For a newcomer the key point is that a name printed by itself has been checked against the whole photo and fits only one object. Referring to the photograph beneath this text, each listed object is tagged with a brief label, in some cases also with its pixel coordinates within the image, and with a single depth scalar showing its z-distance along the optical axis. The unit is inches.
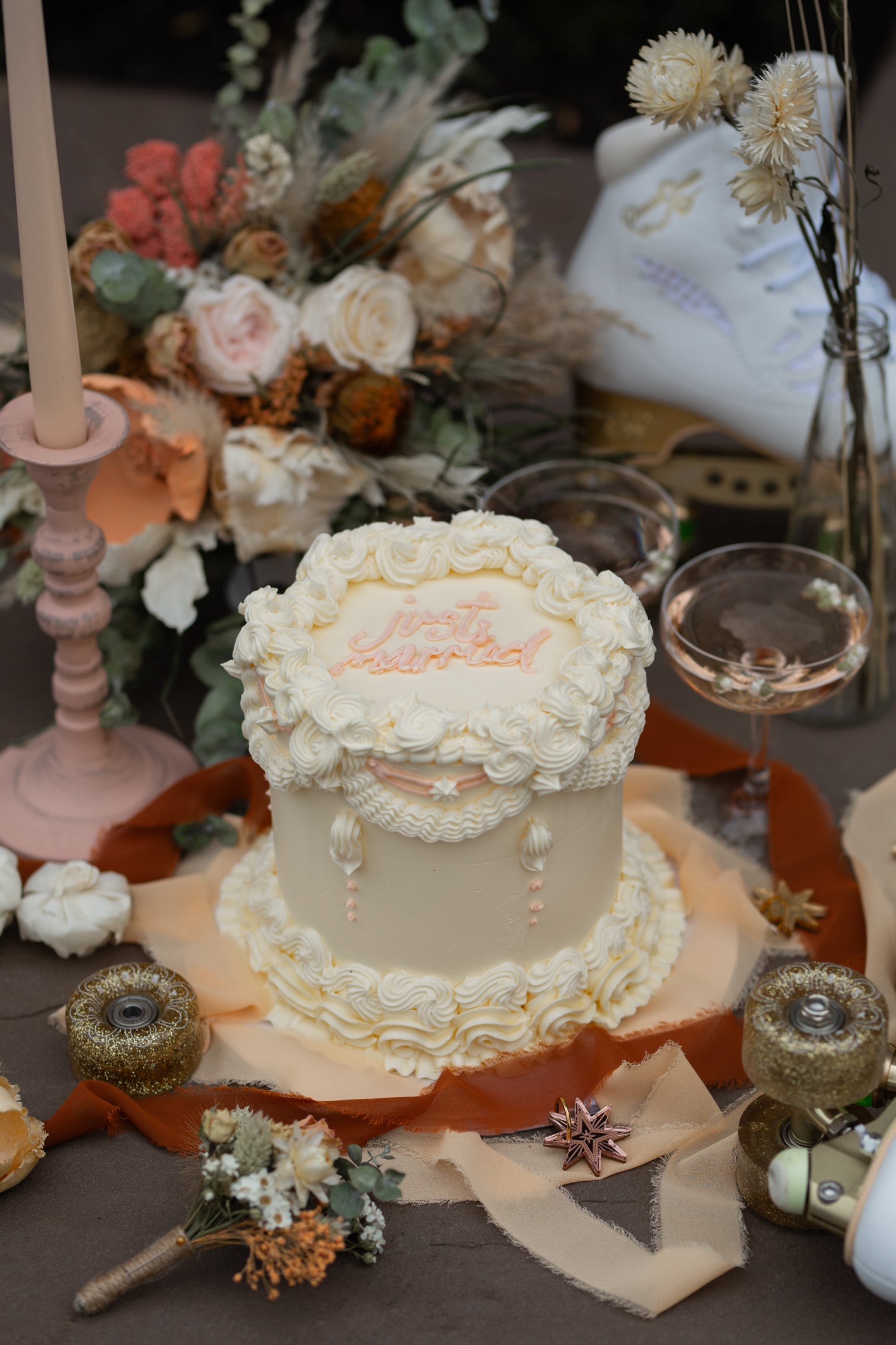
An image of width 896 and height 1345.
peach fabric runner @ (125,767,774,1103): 68.2
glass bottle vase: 83.9
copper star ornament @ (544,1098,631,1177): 65.1
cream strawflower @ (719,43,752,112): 67.4
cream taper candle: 62.7
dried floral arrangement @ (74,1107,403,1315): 56.8
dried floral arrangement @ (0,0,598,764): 83.4
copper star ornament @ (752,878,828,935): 76.9
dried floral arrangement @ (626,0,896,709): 64.6
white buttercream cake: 63.3
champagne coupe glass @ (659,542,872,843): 76.0
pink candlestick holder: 72.4
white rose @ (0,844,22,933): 75.4
